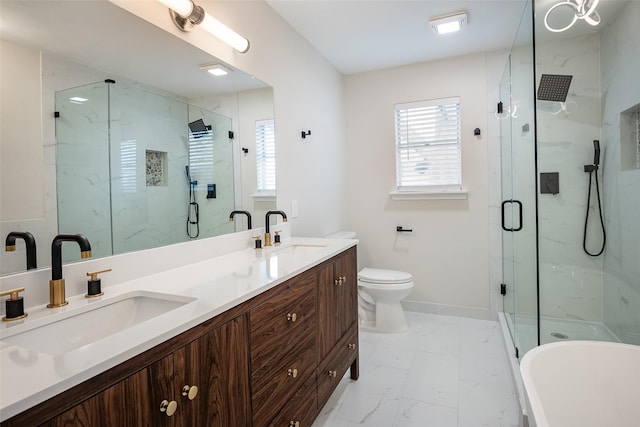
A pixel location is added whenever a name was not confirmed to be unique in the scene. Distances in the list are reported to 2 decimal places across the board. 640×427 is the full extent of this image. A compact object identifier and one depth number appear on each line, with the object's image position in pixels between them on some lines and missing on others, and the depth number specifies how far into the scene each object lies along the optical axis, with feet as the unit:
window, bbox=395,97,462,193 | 10.43
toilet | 9.30
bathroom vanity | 2.15
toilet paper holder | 11.08
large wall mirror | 3.17
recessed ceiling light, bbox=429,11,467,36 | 7.80
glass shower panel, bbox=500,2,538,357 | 6.61
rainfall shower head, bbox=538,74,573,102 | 6.35
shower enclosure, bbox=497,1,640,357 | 6.26
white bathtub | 3.76
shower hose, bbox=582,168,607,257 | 6.70
